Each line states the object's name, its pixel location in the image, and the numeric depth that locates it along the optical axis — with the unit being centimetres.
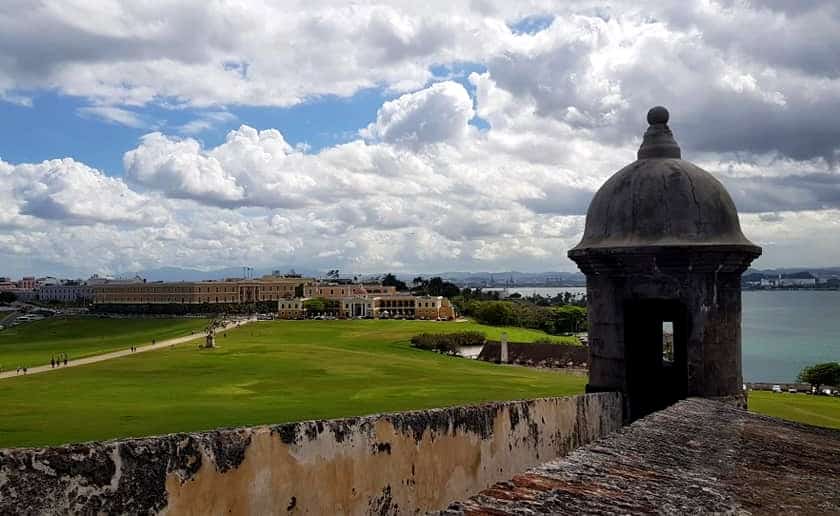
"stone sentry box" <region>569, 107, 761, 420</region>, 888
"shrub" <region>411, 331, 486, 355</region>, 8712
